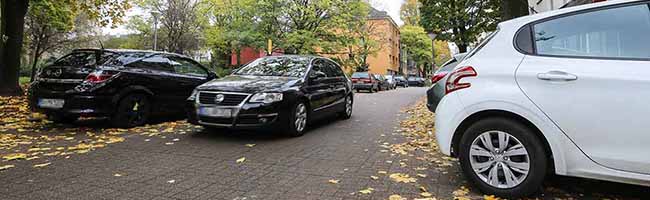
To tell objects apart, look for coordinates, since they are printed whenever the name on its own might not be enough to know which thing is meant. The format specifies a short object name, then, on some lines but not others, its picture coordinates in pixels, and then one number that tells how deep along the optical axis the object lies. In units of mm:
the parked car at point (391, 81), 34403
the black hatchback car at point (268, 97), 5988
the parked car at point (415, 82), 48922
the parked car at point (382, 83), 29125
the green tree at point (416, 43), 61188
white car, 3092
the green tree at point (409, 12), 62650
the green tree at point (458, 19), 24375
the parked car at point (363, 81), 24891
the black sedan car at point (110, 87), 6672
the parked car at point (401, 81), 44125
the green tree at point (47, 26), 18297
